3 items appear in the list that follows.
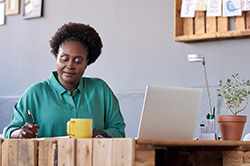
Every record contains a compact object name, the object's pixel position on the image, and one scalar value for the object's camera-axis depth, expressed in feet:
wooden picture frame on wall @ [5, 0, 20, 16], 15.34
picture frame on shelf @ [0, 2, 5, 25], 15.69
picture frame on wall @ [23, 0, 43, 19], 14.73
